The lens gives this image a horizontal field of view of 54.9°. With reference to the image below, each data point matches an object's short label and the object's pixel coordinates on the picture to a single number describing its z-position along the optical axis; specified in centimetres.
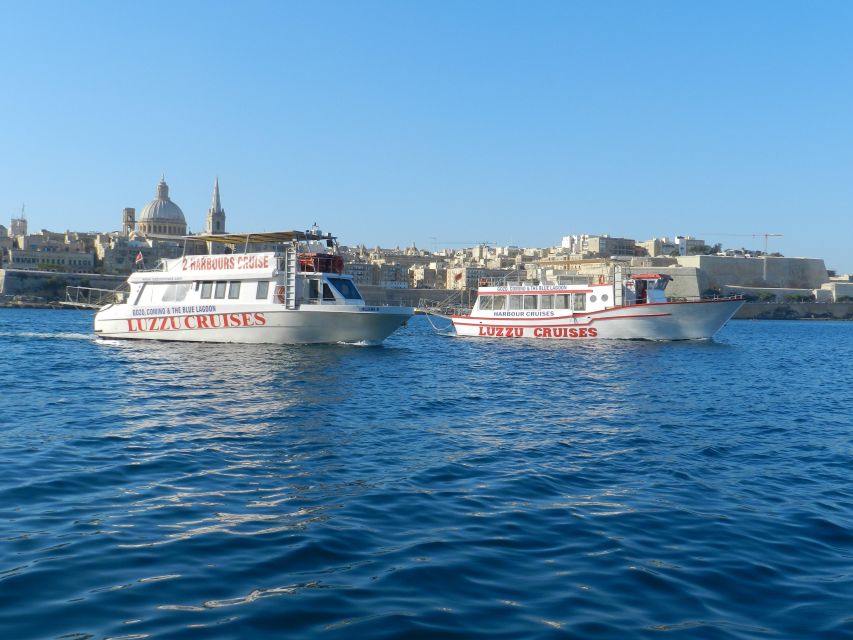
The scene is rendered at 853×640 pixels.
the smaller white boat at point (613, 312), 4075
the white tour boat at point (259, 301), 3033
